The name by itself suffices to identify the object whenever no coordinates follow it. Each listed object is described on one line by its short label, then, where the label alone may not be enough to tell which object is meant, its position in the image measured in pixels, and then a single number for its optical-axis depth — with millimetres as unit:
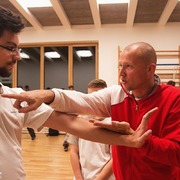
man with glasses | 1131
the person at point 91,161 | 1754
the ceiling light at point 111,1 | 5561
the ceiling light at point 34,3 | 5602
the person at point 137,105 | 1231
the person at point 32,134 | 6629
